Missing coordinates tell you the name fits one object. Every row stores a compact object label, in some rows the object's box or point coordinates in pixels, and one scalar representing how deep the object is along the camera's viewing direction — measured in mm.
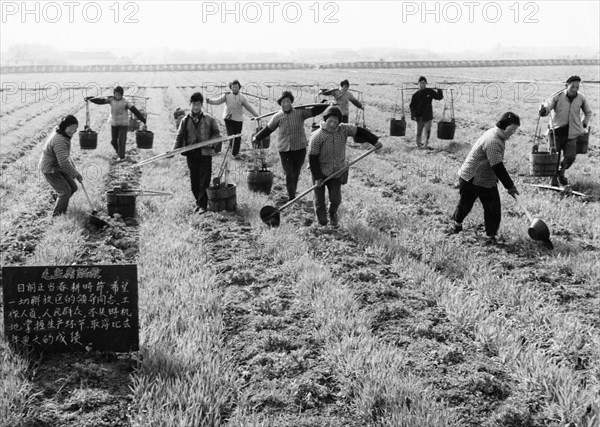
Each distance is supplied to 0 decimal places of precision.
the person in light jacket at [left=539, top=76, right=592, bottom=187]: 9852
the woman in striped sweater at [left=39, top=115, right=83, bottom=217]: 8250
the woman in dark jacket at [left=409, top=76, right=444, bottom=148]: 14156
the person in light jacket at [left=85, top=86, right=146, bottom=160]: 12664
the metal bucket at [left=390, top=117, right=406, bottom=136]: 15586
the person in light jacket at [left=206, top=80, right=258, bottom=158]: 12641
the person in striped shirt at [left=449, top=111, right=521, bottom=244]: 7195
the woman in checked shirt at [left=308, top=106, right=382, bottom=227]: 7910
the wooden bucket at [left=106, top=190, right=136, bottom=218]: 8688
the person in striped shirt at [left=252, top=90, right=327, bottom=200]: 9078
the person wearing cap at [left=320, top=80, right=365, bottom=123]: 13875
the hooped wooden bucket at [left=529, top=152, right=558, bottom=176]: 9555
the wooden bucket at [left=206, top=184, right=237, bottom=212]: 9000
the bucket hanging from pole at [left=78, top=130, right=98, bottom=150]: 13422
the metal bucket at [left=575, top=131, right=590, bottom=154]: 10305
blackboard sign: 4312
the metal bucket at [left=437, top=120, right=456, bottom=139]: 14297
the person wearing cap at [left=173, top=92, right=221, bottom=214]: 8961
